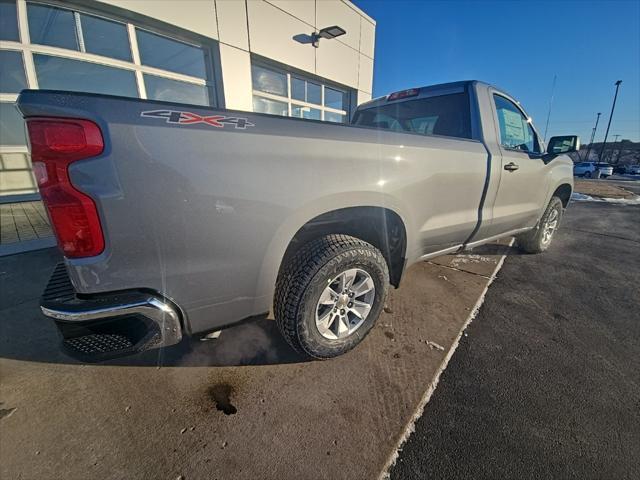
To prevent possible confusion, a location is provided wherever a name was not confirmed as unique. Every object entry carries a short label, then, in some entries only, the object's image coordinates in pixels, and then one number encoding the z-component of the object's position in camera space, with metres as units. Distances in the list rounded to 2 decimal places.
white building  4.60
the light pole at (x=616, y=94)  35.22
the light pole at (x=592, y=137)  52.97
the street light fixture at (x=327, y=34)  7.39
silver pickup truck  1.12
